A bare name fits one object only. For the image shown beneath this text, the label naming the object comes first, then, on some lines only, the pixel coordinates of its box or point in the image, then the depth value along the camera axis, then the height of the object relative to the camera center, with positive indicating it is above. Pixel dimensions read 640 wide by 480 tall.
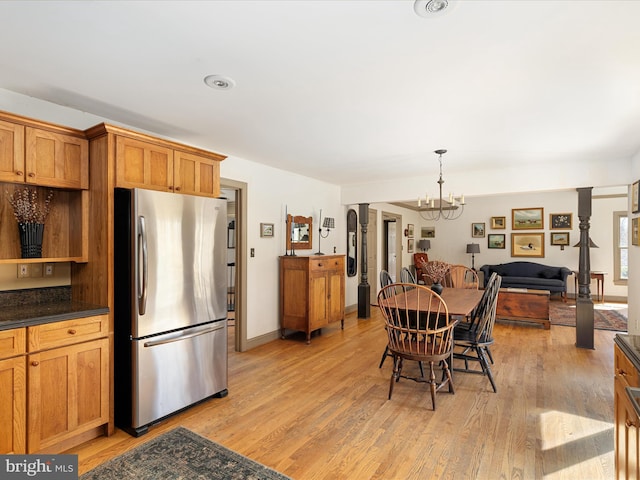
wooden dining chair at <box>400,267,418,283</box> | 4.56 -0.47
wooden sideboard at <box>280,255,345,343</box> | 4.73 -0.72
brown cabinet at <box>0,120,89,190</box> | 2.23 +0.56
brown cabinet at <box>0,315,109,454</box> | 2.02 -0.91
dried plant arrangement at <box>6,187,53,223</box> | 2.42 +0.24
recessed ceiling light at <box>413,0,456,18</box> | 1.51 +1.02
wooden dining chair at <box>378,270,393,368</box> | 4.02 -0.44
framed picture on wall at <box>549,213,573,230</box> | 8.32 +0.47
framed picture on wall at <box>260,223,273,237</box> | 4.64 +0.15
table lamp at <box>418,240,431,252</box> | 9.96 -0.11
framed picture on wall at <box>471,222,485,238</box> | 9.37 +0.29
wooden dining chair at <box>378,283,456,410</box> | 2.91 -0.81
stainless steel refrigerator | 2.49 -0.49
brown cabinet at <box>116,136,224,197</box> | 2.60 +0.59
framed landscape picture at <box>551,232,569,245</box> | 8.34 +0.06
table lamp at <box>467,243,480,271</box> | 9.04 -0.22
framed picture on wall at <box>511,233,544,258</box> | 8.62 -0.11
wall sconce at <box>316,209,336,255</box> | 5.80 +0.26
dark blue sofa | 7.65 -0.81
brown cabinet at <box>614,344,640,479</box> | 1.32 -0.75
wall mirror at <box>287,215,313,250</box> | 5.12 +0.12
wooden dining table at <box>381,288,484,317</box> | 3.13 -0.63
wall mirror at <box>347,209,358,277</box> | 6.60 -0.03
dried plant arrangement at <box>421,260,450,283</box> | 4.04 -0.34
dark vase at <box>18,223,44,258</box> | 2.41 +0.01
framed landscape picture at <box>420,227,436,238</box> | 10.16 +0.25
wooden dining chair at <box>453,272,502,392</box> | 3.23 -0.88
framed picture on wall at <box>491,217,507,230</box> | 9.07 +0.46
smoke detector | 2.23 +1.03
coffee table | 5.67 -1.08
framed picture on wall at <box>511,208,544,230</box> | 8.64 +0.56
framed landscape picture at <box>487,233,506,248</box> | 9.08 +0.02
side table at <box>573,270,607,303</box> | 7.62 -0.91
